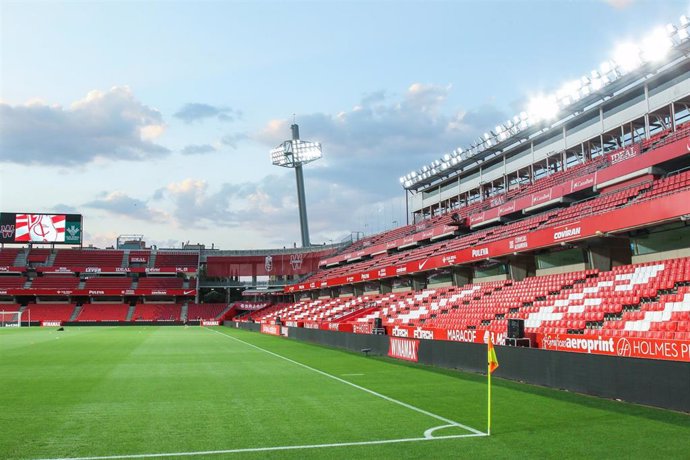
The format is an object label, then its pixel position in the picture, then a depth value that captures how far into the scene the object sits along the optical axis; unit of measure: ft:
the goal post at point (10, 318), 241.51
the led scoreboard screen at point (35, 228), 272.10
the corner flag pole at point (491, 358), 34.22
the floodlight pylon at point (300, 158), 286.25
